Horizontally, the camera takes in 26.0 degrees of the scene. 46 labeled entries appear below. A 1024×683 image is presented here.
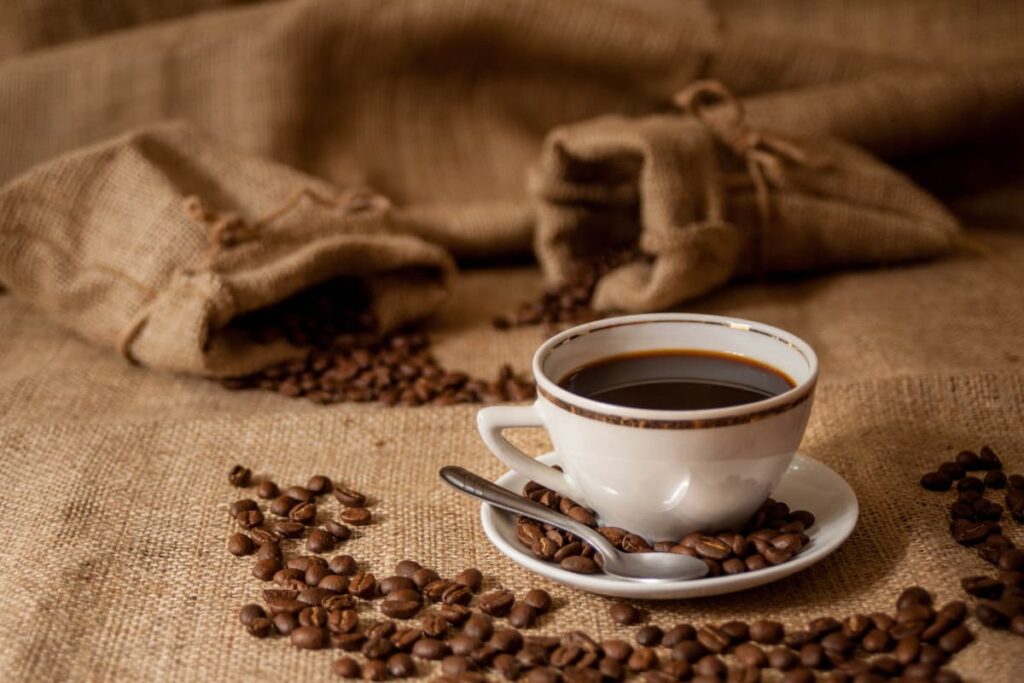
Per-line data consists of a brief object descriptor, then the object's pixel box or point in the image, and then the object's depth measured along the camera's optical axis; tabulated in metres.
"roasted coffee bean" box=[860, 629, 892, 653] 0.69
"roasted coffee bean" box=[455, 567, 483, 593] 0.74
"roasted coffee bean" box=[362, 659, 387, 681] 0.69
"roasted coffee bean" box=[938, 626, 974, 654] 0.69
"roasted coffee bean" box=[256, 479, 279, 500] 0.81
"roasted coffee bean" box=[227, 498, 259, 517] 0.79
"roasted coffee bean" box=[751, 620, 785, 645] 0.70
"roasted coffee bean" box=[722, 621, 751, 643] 0.70
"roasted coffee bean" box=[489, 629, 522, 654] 0.70
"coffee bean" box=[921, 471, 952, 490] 0.79
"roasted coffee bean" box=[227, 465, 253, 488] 0.81
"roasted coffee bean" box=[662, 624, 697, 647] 0.70
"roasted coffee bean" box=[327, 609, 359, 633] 0.71
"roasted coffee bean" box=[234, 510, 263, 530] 0.78
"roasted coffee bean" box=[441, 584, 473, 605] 0.73
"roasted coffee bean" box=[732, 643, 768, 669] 0.68
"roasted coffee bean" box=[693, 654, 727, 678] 0.68
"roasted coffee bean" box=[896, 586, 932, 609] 0.71
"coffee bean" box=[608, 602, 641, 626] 0.71
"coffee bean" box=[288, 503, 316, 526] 0.79
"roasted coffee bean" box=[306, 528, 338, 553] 0.77
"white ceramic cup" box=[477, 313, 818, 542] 0.70
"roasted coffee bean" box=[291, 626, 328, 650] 0.71
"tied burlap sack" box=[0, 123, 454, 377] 0.93
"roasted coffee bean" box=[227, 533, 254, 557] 0.76
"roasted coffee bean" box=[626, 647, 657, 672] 0.69
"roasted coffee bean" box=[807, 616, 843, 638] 0.70
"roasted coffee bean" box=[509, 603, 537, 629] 0.71
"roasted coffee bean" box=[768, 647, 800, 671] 0.68
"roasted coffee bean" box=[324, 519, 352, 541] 0.78
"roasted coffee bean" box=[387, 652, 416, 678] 0.69
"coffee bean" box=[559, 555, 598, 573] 0.71
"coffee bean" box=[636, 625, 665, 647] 0.70
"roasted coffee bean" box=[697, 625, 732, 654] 0.69
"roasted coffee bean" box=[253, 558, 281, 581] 0.75
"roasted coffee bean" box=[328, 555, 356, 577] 0.75
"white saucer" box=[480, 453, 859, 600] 0.70
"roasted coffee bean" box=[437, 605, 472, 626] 0.72
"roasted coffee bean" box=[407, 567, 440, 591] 0.74
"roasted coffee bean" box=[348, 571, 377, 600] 0.73
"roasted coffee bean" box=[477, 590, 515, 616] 0.72
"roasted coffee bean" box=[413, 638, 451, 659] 0.70
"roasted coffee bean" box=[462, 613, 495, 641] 0.71
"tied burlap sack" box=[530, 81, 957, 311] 0.99
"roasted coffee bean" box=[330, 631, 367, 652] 0.71
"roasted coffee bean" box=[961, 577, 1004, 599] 0.71
